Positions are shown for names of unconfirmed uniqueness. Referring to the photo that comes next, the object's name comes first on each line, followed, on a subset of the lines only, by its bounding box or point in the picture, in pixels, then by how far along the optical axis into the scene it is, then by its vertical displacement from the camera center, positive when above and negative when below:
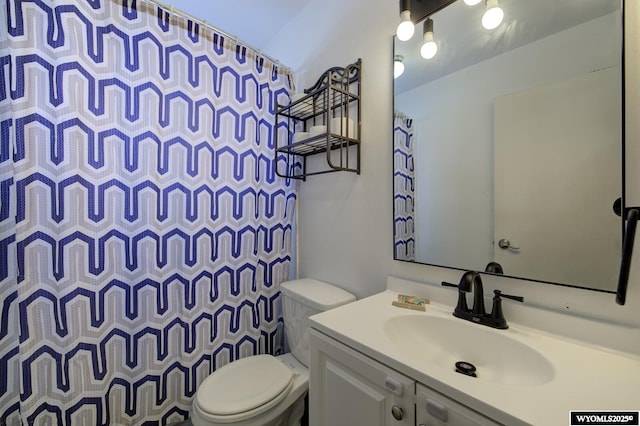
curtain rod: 1.22 +0.97
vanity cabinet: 0.57 -0.48
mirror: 0.72 +0.23
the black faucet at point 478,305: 0.82 -0.31
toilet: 1.01 -0.76
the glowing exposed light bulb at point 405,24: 1.00 +0.73
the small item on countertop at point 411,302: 0.96 -0.35
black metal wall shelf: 1.29 +0.49
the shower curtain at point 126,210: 0.98 +0.01
